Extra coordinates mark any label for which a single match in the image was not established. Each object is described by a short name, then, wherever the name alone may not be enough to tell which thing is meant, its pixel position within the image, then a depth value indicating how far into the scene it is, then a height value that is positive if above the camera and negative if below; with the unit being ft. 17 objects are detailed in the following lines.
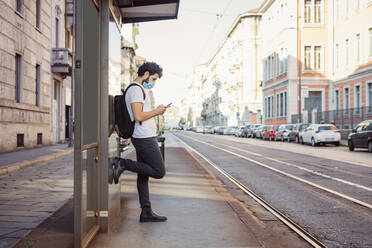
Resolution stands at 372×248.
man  16.56 -0.64
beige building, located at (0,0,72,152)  56.70 +7.79
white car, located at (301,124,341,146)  91.86 -2.16
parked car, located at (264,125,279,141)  128.62 -2.26
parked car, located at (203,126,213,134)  264.89 -3.46
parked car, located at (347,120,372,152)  69.31 -1.94
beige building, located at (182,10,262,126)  226.99 +28.40
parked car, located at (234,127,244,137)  176.70 -3.06
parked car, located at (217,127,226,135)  233.58 -3.16
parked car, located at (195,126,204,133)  277.23 -3.10
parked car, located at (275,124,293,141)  117.41 -2.00
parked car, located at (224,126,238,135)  200.98 -2.75
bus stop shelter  12.26 +0.28
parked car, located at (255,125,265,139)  145.28 -2.55
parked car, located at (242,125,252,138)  166.87 -2.50
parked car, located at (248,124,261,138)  154.92 -2.10
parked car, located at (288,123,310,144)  108.03 -1.86
